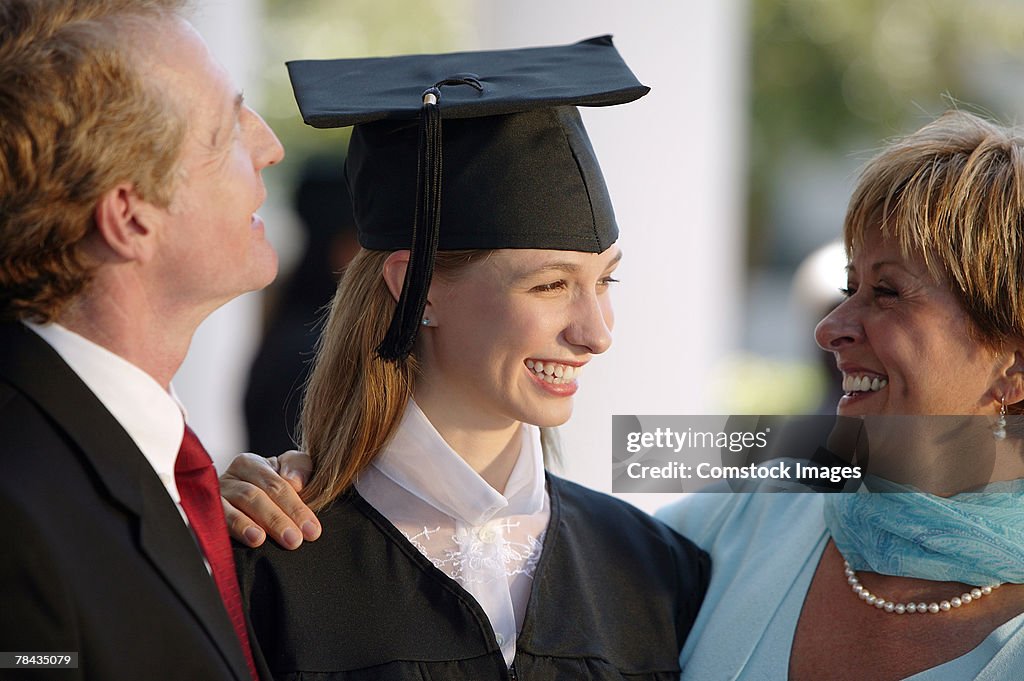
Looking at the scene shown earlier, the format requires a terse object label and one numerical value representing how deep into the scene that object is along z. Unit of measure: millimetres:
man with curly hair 3171
